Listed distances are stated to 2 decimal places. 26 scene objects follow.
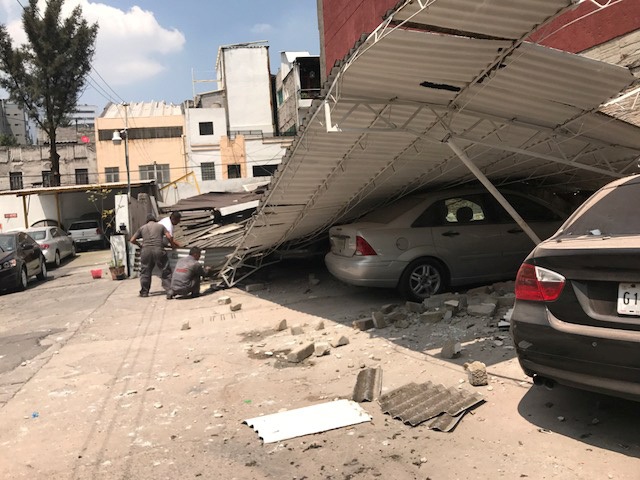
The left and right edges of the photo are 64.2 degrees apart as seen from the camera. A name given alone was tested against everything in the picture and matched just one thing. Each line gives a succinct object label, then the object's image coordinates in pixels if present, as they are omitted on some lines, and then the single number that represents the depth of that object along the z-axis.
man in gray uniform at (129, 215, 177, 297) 9.96
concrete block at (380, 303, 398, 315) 6.48
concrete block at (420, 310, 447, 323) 5.82
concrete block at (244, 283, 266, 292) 9.67
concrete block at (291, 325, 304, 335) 6.25
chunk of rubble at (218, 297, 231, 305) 8.57
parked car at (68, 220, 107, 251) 24.31
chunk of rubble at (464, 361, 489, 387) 4.09
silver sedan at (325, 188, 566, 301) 6.85
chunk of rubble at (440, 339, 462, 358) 4.75
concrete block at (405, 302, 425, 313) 6.31
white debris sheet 3.59
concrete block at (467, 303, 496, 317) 5.73
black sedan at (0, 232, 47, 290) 12.15
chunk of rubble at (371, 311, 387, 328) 5.93
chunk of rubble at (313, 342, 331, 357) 5.31
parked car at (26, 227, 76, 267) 17.55
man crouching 9.35
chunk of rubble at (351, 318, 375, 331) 6.00
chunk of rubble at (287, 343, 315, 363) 5.16
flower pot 13.27
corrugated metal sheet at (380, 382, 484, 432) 3.56
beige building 36.88
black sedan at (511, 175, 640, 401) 2.73
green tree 33.91
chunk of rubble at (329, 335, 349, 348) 5.53
